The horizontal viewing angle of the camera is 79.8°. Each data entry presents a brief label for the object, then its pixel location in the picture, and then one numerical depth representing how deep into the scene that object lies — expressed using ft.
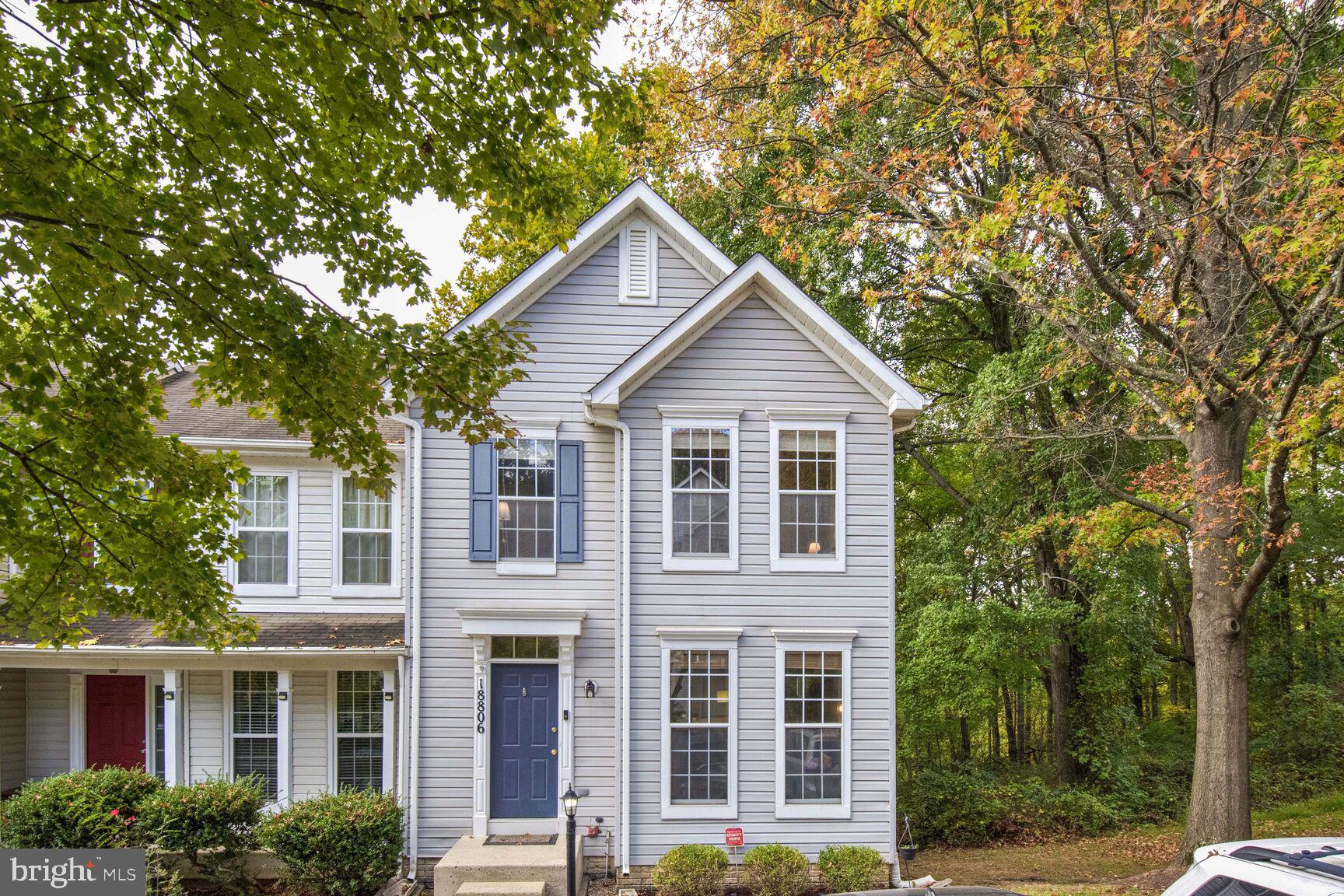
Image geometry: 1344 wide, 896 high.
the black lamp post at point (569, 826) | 28.53
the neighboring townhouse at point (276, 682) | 39.40
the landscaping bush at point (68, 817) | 33.12
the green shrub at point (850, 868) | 33.17
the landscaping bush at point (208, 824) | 33.19
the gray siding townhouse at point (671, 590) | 35.35
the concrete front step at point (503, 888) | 29.58
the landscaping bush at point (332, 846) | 32.63
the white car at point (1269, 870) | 14.16
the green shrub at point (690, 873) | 32.55
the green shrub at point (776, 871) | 32.76
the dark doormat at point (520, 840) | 34.09
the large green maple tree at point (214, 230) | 16.55
